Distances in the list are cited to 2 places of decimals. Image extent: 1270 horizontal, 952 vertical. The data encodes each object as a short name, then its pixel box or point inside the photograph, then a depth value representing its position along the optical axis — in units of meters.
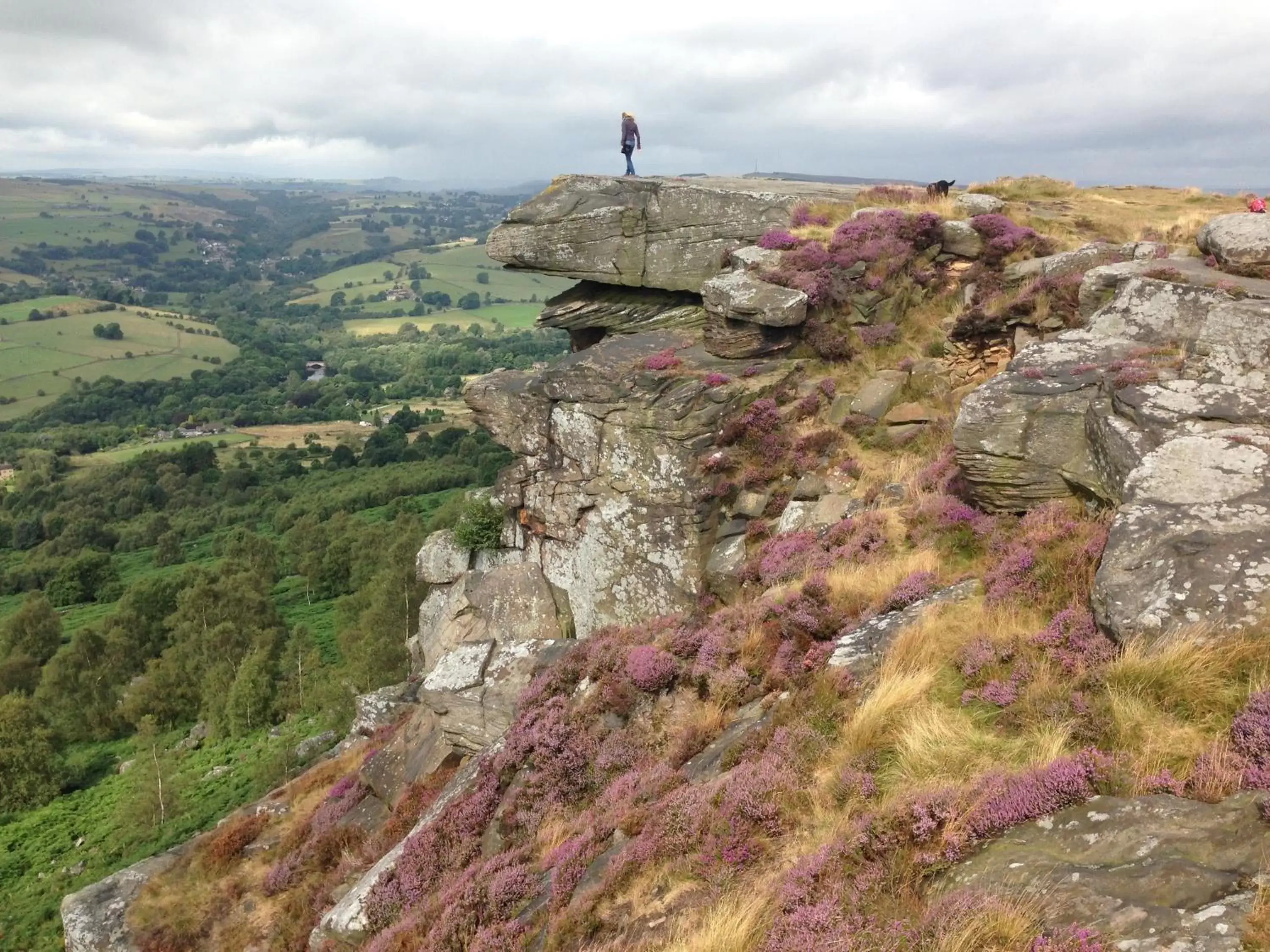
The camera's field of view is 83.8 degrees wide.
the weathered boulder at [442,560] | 29.11
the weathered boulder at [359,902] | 12.57
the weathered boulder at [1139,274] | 16.61
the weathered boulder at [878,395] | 21.27
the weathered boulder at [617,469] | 22.22
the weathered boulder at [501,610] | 24.84
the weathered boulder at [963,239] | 24.80
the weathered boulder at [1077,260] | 20.27
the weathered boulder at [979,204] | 26.88
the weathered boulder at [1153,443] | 7.97
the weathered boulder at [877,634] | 10.05
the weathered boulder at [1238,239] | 16.80
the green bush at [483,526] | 28.44
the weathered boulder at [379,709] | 26.70
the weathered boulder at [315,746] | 38.16
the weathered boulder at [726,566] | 18.31
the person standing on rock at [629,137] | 31.36
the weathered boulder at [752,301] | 23.27
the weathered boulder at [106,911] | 17.98
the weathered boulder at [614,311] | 28.05
